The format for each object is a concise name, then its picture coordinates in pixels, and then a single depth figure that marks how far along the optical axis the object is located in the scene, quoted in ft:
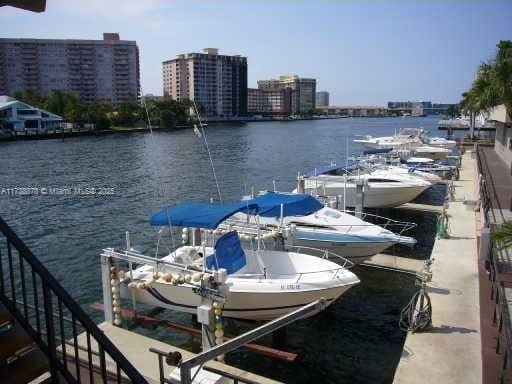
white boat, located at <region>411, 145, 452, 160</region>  163.84
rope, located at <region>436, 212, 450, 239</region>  59.88
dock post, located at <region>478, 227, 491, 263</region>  46.68
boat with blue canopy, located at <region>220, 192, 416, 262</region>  50.83
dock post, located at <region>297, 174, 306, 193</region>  80.64
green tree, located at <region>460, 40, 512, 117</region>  92.48
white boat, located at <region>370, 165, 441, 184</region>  96.80
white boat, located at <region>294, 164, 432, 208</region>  86.63
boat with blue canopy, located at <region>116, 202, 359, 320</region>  38.60
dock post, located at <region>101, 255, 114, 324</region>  40.40
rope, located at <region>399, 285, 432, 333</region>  35.04
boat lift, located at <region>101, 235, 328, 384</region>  15.25
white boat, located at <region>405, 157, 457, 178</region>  119.85
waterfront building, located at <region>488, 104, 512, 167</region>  117.70
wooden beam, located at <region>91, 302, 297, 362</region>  33.55
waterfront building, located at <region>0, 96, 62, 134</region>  321.52
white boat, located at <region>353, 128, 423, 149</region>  175.06
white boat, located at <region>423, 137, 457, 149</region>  187.85
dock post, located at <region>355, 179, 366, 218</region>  75.05
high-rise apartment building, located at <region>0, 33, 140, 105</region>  575.79
